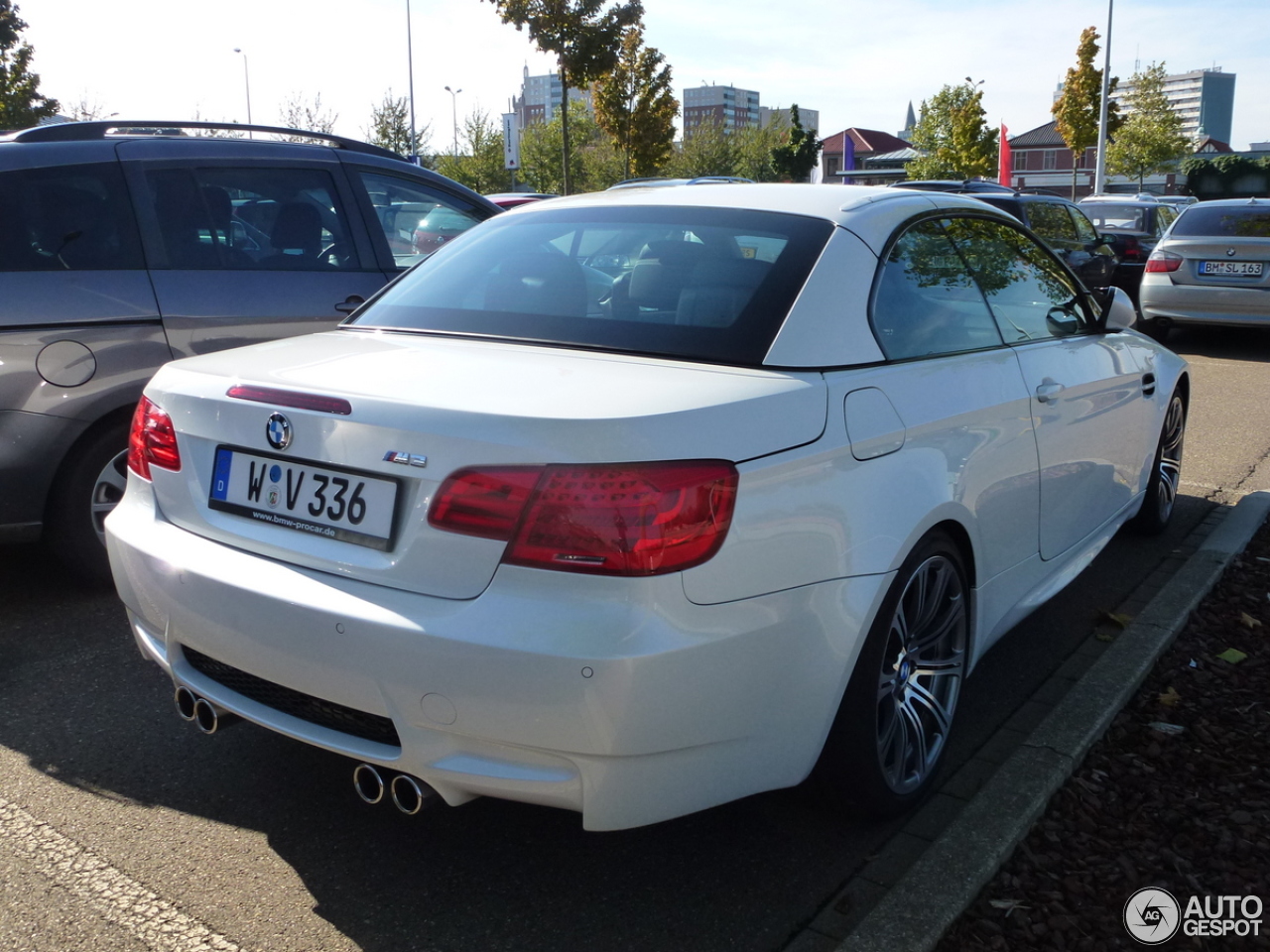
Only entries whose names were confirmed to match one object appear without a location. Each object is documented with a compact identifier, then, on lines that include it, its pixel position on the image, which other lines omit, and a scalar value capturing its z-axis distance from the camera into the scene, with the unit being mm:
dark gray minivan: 4402
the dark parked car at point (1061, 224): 12672
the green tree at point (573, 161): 58812
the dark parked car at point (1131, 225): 15812
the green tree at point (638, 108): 36969
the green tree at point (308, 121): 54256
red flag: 27969
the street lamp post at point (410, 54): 57250
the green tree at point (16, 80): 30469
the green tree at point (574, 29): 26391
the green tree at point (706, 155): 68750
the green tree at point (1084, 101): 45062
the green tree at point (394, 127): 54094
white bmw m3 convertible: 2295
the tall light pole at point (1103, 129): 39188
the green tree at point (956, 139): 54219
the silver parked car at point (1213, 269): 12102
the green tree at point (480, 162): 56469
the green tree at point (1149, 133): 67000
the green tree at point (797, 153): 92625
